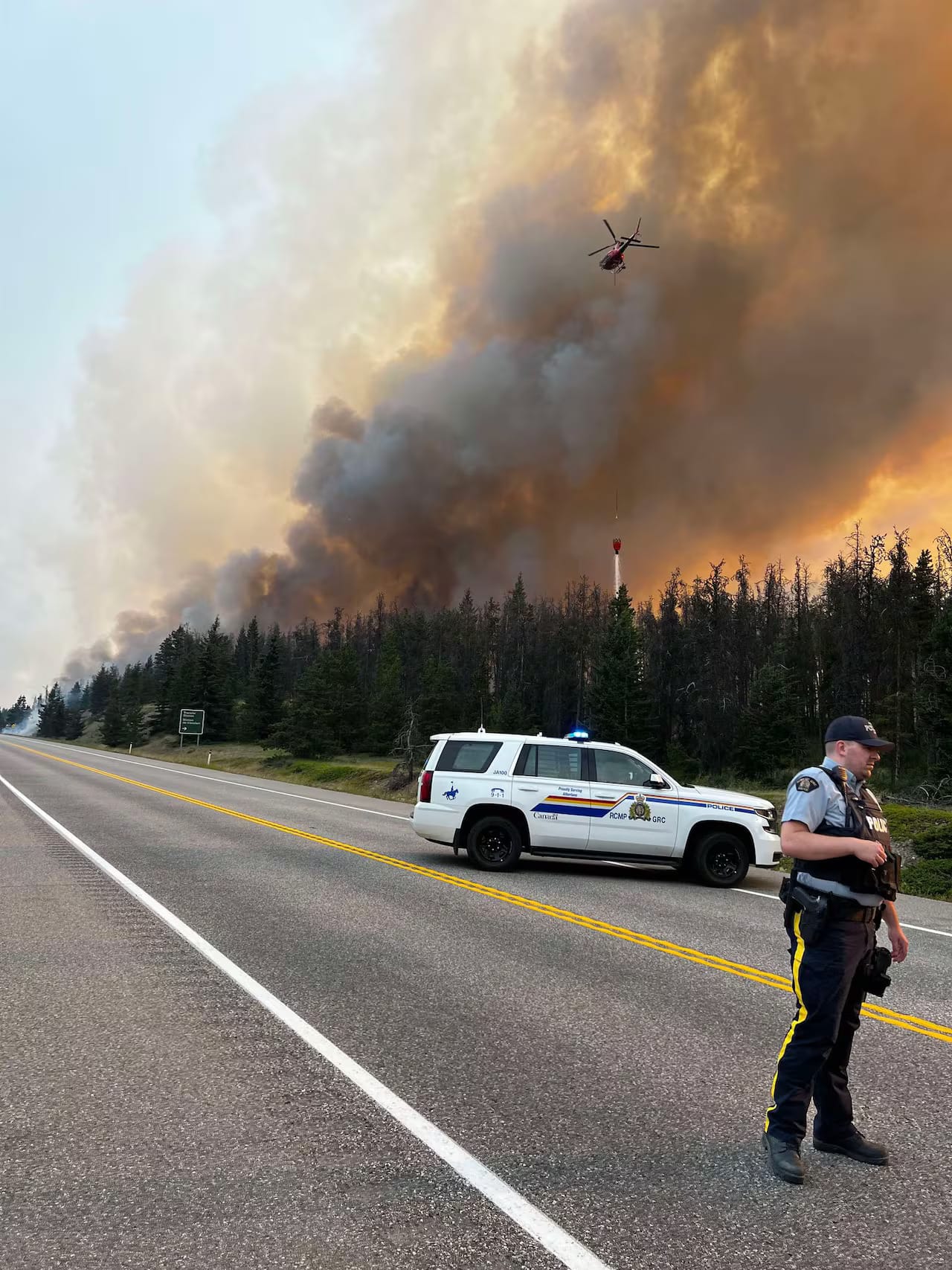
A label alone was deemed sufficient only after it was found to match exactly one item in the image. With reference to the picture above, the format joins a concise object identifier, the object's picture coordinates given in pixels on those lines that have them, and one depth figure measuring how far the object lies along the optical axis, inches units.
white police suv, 456.8
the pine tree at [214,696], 3353.8
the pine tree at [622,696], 2532.0
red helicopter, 2539.4
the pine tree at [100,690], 6742.1
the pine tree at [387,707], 3206.2
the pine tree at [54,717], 6072.8
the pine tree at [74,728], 5787.4
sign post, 2541.8
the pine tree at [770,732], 2245.3
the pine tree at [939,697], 1653.5
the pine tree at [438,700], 3132.4
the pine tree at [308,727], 2482.8
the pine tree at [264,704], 3169.3
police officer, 144.2
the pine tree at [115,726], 3853.3
